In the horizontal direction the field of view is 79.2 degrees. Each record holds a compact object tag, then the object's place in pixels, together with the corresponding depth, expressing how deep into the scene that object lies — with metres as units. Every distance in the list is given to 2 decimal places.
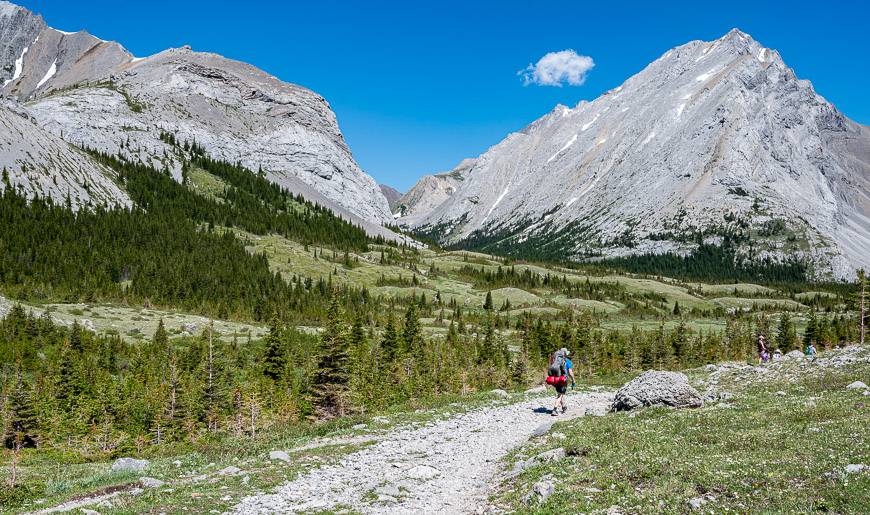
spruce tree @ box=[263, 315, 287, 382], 59.41
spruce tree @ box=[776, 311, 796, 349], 93.81
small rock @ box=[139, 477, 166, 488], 17.19
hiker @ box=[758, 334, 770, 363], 47.05
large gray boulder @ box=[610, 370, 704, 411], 26.44
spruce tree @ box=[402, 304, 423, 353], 84.00
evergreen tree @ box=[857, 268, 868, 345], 67.12
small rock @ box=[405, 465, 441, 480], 17.83
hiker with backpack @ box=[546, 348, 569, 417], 28.64
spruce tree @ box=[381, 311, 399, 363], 73.38
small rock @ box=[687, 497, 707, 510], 11.02
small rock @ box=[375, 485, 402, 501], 15.83
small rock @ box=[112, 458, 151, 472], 21.14
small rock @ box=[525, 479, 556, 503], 13.70
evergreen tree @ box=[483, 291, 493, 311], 176.70
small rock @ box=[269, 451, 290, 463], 19.78
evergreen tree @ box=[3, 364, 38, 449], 38.38
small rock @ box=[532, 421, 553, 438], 23.44
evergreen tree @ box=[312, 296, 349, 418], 47.56
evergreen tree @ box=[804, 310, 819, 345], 94.12
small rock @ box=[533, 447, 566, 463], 17.69
